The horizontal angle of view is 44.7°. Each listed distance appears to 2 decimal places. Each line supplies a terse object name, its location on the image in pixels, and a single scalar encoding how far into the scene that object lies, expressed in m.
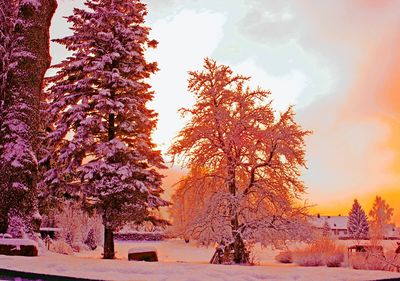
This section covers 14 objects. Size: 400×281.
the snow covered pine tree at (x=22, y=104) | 13.84
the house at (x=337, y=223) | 130.75
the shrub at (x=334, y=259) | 19.52
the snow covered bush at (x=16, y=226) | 13.57
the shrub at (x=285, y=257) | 24.25
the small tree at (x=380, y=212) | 103.30
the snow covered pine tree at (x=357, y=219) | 81.61
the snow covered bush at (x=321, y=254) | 19.73
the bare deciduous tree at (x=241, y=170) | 18.70
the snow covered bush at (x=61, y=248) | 22.24
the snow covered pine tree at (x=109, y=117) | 21.05
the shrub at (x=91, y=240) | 34.75
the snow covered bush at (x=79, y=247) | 30.61
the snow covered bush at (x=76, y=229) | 33.38
